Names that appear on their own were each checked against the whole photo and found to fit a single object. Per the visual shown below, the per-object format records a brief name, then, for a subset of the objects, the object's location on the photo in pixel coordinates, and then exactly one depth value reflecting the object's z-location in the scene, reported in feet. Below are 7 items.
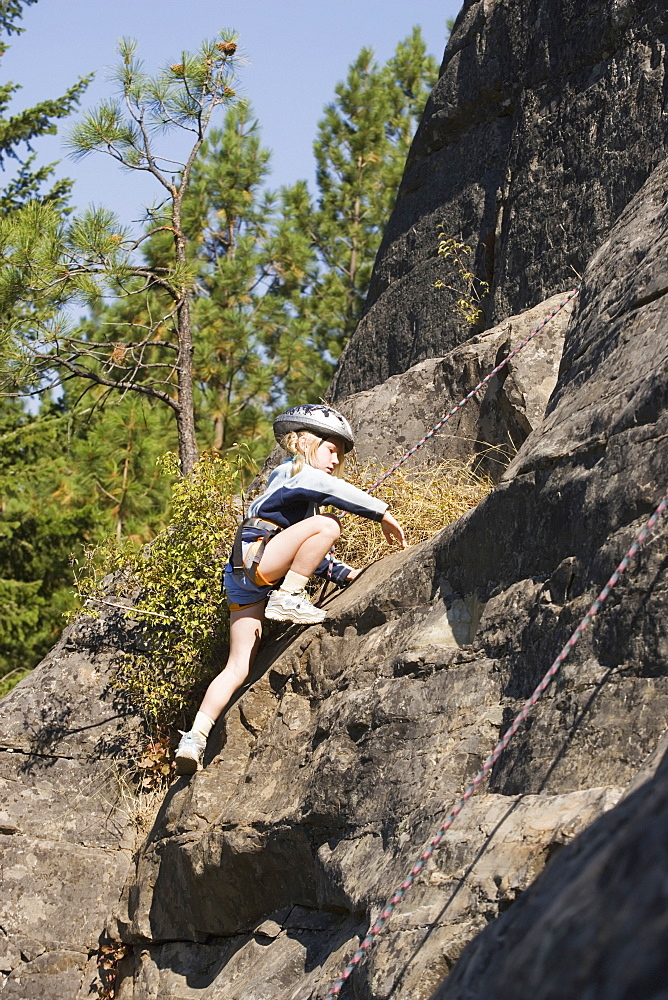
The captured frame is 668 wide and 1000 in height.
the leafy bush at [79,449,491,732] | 22.00
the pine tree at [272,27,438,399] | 55.11
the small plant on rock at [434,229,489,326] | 28.50
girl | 19.17
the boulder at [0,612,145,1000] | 21.79
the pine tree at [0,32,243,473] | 29.17
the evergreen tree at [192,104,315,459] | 49.44
